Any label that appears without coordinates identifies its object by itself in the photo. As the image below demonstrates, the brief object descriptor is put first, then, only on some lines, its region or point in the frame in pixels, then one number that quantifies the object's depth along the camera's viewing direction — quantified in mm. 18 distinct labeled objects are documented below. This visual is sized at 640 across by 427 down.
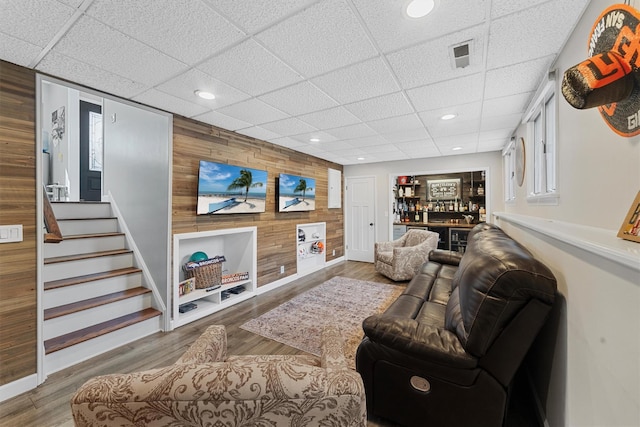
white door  6207
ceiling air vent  1665
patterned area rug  2652
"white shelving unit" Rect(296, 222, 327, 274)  5062
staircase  2279
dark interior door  4715
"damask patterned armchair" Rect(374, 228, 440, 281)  4523
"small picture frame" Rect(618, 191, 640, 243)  804
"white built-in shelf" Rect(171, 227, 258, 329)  2969
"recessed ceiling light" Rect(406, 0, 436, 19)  1304
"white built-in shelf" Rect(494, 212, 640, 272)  674
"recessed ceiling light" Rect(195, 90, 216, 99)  2365
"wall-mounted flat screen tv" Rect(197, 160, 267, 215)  3137
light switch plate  1857
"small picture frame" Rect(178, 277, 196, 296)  3078
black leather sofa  1229
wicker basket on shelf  3225
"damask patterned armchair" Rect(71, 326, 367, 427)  652
